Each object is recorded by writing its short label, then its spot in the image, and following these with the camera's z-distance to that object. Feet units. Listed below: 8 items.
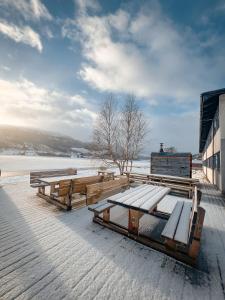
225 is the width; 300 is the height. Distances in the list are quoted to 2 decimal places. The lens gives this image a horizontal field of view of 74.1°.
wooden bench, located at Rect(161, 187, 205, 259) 8.07
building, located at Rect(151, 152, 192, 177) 33.32
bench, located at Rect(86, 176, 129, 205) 16.35
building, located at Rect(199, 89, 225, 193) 26.96
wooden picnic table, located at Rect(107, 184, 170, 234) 10.44
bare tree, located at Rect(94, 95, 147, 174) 42.09
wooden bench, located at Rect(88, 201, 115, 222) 12.55
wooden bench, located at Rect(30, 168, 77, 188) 23.33
